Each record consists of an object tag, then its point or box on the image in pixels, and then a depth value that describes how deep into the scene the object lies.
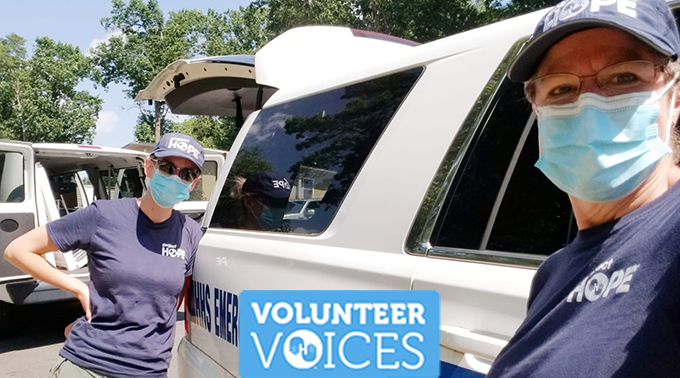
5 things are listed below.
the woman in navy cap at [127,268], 2.15
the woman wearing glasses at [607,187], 0.73
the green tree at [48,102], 38.31
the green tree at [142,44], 37.12
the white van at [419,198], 1.32
